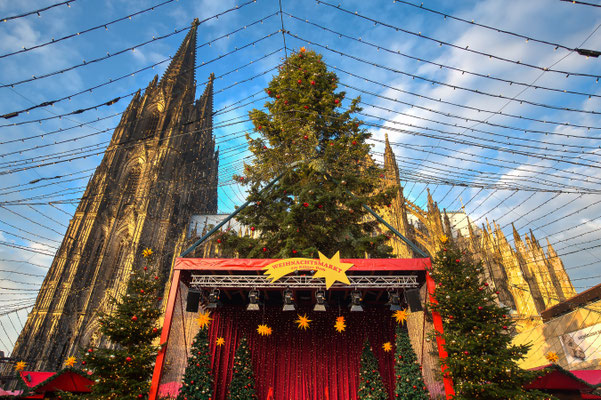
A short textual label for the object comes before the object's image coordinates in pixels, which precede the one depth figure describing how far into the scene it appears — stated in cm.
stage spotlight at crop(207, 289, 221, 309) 736
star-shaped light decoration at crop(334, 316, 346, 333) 821
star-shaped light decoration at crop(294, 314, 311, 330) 849
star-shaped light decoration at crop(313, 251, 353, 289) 664
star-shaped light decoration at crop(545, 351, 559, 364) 1028
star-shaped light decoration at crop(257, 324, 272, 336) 837
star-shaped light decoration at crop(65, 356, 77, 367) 747
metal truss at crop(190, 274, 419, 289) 708
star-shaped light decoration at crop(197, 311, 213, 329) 789
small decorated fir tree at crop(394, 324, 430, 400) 687
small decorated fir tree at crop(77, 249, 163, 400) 621
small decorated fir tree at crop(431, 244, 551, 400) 543
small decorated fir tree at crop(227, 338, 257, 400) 761
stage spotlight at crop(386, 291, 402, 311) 738
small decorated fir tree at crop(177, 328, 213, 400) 701
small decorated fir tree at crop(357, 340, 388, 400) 752
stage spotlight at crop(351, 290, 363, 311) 723
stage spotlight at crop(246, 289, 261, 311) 722
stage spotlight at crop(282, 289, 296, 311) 711
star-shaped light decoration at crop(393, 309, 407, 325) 791
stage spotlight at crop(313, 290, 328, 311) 706
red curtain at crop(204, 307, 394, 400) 840
